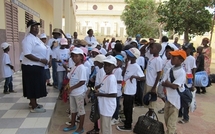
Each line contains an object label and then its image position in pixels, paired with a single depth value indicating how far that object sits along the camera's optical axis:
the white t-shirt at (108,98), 2.70
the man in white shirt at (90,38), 6.44
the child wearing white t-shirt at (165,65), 4.06
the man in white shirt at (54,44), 5.50
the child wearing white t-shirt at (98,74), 3.23
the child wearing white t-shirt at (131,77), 3.39
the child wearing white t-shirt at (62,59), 4.67
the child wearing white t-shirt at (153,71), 3.65
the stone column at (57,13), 7.32
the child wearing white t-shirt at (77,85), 3.01
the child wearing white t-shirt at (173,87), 2.98
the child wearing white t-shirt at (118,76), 3.46
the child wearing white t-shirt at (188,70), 3.98
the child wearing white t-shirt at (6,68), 4.68
